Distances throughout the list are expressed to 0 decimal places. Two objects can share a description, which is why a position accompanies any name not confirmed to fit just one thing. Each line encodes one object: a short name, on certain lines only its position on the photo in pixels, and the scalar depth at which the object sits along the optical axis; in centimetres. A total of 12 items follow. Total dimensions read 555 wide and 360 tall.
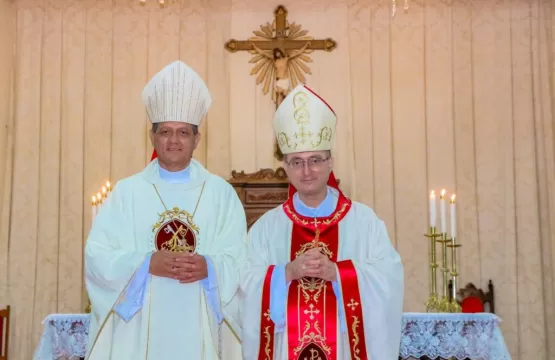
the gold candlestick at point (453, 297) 534
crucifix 812
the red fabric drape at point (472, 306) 575
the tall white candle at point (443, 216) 560
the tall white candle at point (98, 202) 548
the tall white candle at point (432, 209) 559
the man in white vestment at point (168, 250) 365
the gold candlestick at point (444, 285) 540
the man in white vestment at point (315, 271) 344
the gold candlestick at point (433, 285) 536
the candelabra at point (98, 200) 546
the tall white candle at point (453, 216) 546
